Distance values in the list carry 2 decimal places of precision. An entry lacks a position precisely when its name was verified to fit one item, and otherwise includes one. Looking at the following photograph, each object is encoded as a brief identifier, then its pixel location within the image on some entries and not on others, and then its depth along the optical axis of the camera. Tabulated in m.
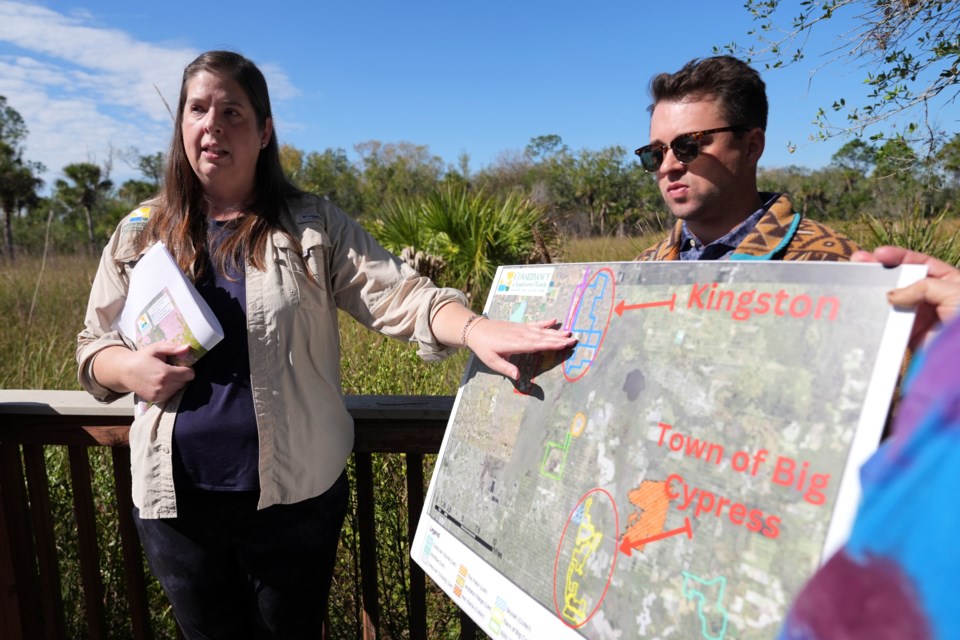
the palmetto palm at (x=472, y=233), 8.61
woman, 1.72
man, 1.76
